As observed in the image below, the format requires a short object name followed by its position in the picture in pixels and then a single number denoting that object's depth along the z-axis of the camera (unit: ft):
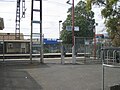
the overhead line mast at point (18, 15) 63.42
